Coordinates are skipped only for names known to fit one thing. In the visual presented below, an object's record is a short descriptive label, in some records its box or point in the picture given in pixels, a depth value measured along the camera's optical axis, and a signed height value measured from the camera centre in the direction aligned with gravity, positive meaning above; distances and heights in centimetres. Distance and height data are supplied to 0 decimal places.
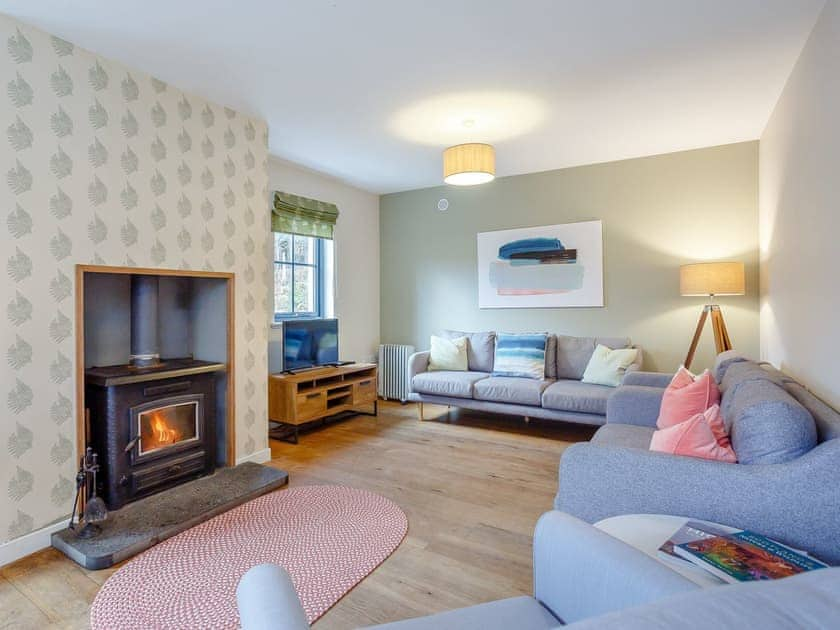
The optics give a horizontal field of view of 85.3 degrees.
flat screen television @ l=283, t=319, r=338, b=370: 409 -27
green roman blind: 431 +99
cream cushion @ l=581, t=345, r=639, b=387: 396 -47
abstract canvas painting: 456 +48
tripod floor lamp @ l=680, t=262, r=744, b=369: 355 +23
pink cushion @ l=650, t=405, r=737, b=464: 171 -50
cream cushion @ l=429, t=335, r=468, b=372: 477 -44
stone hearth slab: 214 -109
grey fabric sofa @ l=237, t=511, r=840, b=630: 57 -55
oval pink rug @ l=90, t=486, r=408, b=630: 176 -114
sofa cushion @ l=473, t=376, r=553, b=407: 398 -69
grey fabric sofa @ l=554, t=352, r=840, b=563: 140 -57
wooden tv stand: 389 -74
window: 452 +39
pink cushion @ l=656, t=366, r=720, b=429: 231 -46
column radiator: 539 -69
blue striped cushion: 435 -42
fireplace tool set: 224 -93
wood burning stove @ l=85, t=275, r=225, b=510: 255 -61
